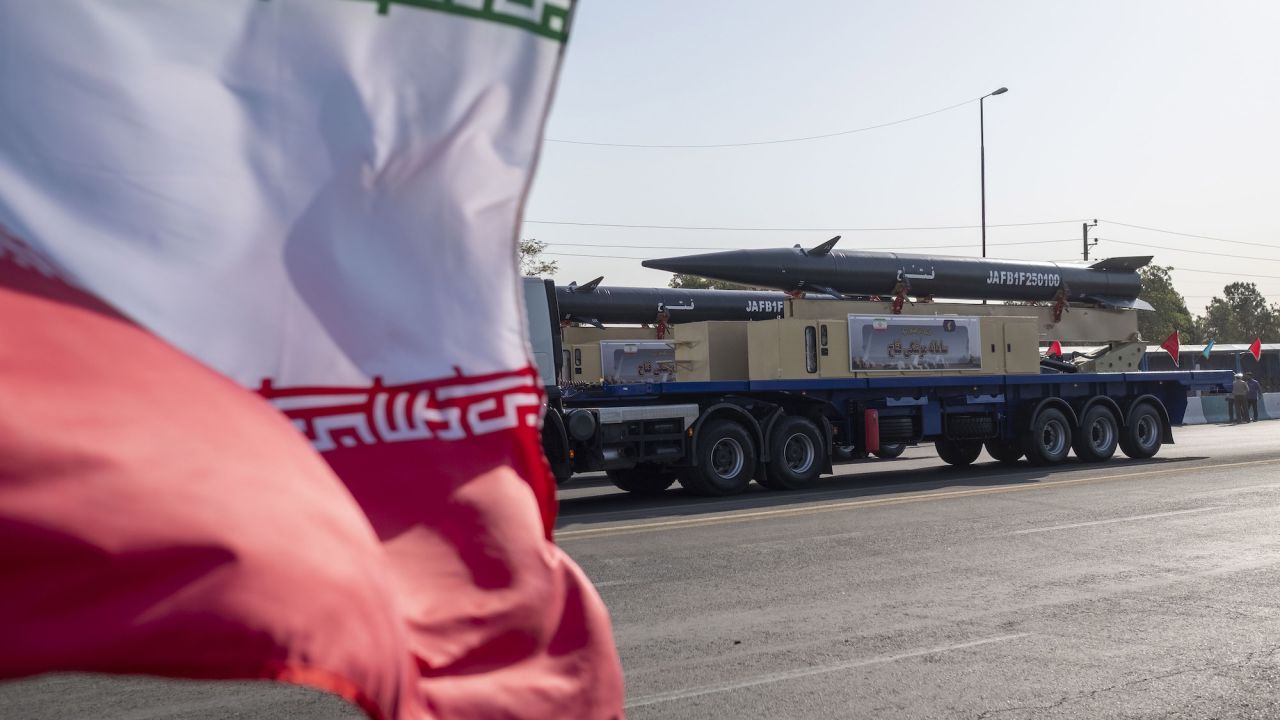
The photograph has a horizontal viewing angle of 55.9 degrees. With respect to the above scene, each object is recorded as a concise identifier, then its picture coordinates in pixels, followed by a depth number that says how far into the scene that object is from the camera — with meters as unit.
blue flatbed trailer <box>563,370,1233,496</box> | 15.74
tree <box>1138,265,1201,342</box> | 81.06
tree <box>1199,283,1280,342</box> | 118.69
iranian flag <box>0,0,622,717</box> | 1.75
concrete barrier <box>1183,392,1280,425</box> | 40.06
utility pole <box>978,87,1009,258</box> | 38.72
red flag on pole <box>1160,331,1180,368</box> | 25.83
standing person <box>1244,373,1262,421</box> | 39.72
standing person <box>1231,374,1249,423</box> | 38.88
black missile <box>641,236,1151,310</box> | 21.09
